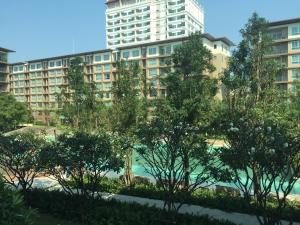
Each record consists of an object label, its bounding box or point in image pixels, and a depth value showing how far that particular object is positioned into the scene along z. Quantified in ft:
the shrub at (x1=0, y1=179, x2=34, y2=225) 11.06
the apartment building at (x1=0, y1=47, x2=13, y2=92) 188.09
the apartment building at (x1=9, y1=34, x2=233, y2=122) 155.29
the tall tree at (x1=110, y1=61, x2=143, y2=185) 41.98
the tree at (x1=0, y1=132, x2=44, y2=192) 31.53
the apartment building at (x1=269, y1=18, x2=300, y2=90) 122.00
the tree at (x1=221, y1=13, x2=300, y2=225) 19.81
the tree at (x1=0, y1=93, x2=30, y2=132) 125.30
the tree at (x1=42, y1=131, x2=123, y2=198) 27.05
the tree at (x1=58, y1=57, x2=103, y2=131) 59.87
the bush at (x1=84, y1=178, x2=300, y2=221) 30.71
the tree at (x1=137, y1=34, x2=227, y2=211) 25.89
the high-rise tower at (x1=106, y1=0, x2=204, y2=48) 235.46
